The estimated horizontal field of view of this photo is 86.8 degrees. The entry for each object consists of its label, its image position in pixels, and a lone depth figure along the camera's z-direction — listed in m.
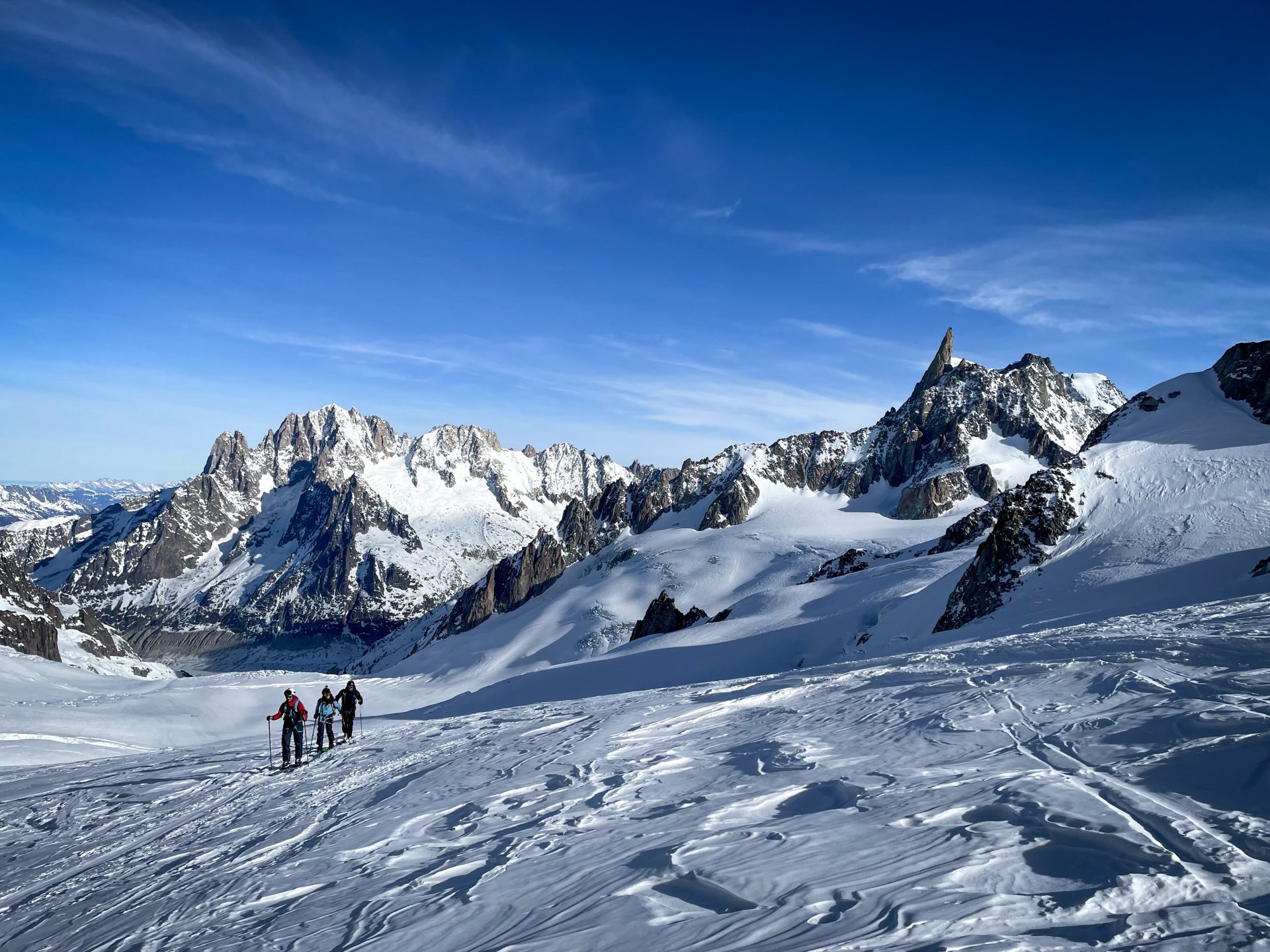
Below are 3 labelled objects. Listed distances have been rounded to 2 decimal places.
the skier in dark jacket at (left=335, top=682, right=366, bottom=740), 21.23
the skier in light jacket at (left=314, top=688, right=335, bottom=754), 19.36
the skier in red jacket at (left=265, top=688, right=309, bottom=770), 17.52
